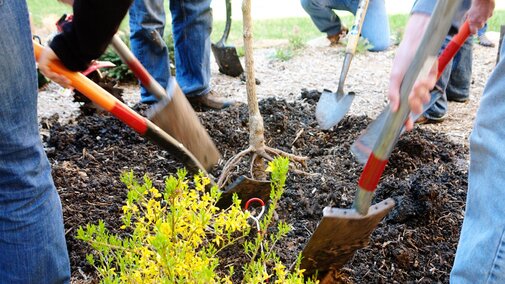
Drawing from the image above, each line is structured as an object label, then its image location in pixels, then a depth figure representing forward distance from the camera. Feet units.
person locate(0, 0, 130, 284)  5.24
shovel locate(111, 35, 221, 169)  8.66
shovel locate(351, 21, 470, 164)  10.11
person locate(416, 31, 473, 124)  14.67
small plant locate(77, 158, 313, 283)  5.00
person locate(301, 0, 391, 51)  21.54
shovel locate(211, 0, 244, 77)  18.57
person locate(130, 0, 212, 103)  13.66
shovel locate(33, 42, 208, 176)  7.30
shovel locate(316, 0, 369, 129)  12.98
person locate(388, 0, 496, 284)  4.92
